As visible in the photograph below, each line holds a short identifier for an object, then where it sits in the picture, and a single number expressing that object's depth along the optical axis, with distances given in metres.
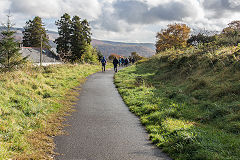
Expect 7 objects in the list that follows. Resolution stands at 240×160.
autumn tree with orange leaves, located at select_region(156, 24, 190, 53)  60.19
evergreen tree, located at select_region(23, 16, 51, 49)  67.06
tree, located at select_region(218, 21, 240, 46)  16.00
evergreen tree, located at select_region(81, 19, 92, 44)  50.73
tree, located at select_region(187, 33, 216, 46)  25.52
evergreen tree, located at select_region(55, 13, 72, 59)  49.59
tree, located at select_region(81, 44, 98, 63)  51.46
